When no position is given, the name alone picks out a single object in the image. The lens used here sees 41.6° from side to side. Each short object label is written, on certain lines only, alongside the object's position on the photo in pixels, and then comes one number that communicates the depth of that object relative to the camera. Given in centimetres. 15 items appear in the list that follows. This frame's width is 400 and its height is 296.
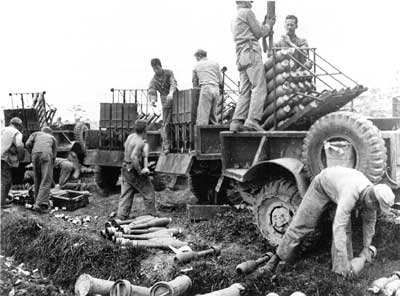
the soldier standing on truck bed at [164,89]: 1077
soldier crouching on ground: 530
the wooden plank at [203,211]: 895
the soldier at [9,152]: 1041
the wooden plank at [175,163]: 954
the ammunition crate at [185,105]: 1023
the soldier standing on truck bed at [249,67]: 779
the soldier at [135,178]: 905
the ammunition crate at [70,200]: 1078
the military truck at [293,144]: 618
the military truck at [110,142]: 1304
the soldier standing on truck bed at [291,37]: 883
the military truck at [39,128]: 1455
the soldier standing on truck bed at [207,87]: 1022
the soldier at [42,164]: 1047
